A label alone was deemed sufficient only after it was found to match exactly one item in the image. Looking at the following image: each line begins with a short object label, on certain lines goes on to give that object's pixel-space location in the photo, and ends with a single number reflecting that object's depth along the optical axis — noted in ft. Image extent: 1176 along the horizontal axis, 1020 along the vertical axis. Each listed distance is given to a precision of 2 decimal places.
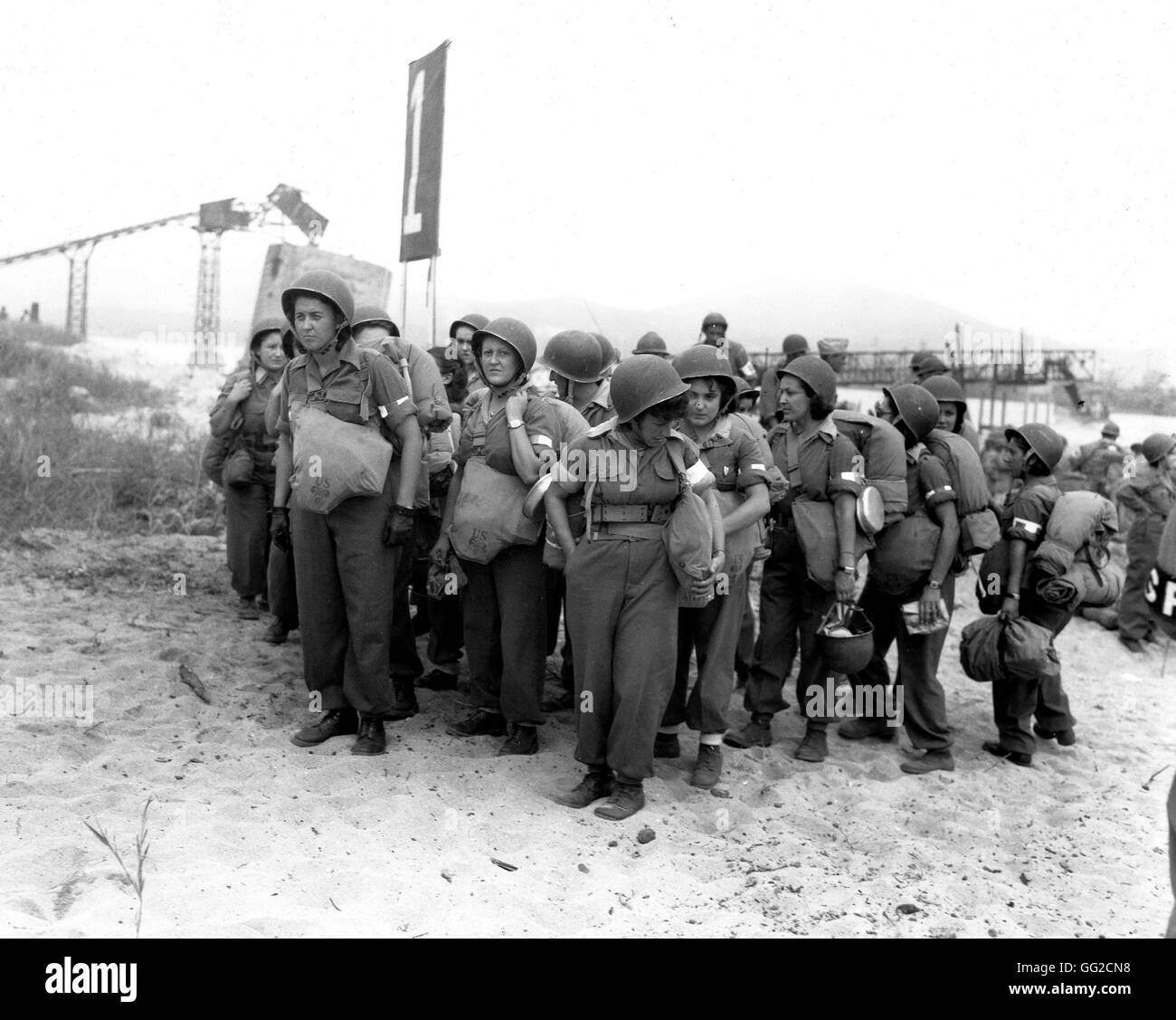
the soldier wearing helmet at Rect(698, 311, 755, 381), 22.44
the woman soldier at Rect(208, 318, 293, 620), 19.89
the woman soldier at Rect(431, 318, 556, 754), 15.11
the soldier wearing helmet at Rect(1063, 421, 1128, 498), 37.04
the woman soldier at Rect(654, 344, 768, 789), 15.23
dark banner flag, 25.41
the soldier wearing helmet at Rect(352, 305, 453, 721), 15.76
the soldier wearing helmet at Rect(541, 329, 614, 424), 16.70
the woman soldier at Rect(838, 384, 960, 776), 16.70
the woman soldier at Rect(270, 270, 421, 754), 14.70
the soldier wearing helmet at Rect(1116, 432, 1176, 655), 28.76
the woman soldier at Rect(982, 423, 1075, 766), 17.19
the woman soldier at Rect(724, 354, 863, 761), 16.15
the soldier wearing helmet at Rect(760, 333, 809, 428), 24.67
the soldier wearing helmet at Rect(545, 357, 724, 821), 13.51
